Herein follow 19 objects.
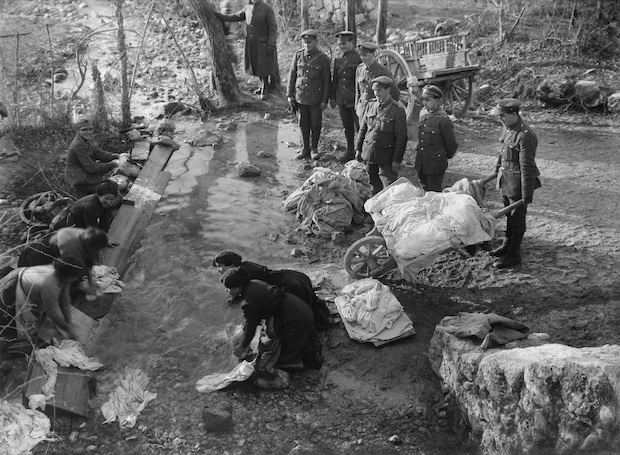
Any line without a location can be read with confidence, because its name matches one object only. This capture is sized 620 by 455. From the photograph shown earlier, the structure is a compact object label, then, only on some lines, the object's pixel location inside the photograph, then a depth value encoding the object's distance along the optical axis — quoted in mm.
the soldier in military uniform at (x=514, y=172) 5977
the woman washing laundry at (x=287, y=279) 5352
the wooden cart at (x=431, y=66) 9297
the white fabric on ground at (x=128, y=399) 5004
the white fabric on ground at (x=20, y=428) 4609
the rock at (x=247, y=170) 8555
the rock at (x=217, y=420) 4926
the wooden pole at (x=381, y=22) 11898
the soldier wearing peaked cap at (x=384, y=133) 7094
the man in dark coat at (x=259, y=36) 10531
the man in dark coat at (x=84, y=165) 7309
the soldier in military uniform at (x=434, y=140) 6837
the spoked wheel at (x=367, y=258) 6203
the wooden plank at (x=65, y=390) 4965
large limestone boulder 3539
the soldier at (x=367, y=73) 7973
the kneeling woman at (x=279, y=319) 5148
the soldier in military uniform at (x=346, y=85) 8578
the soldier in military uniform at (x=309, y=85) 8586
